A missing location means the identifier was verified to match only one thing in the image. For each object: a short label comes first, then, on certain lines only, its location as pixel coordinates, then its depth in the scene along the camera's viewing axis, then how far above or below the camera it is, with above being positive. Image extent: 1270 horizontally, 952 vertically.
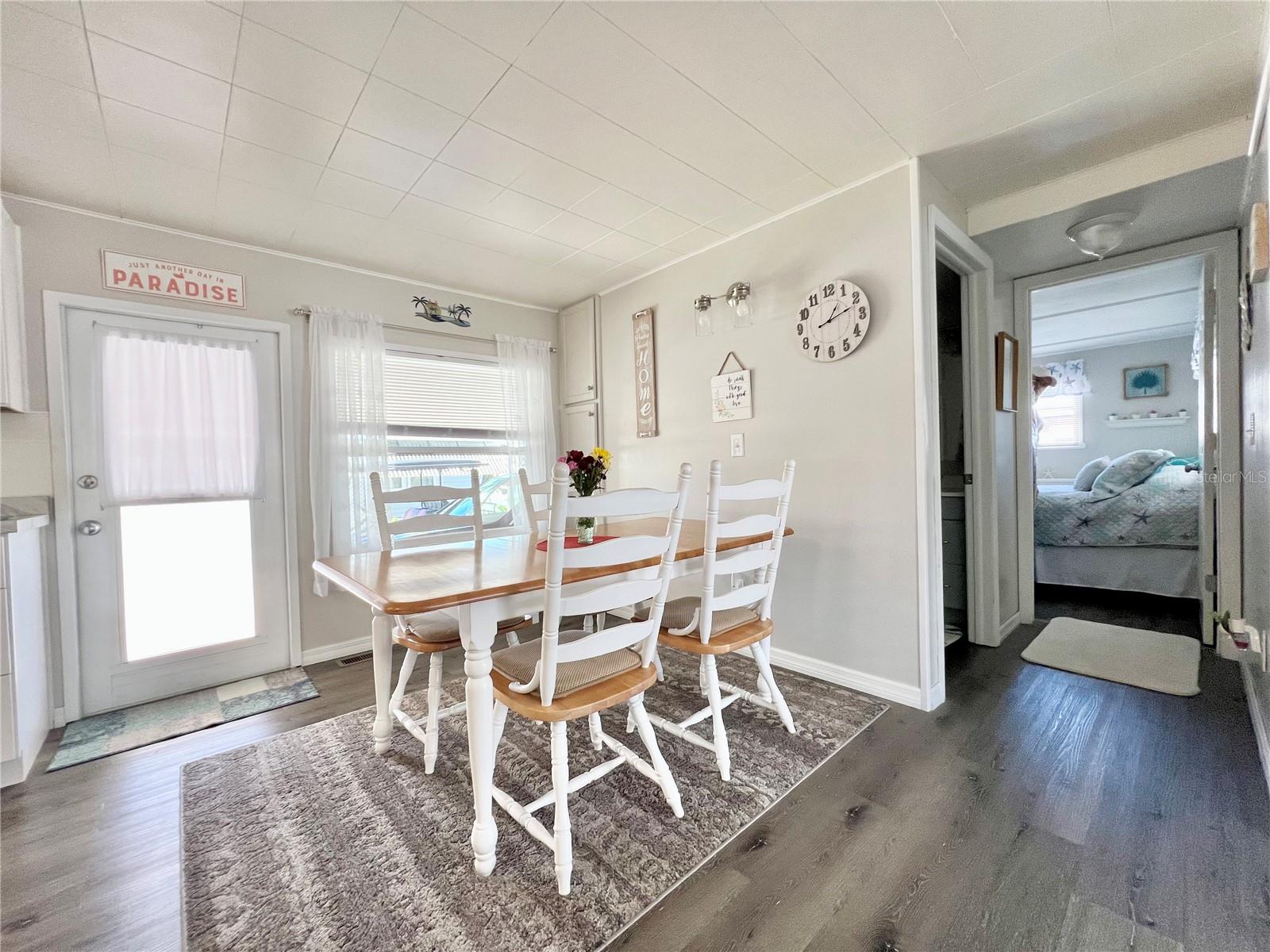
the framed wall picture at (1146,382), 5.82 +0.79
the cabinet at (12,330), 2.03 +0.65
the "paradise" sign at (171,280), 2.49 +1.03
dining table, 1.32 -0.32
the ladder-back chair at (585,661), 1.29 -0.58
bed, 3.44 -0.61
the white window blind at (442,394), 3.41 +0.55
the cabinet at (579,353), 3.90 +0.91
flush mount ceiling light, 2.40 +1.05
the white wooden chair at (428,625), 1.89 -0.59
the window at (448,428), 3.42 +0.31
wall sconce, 2.79 +0.89
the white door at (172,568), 2.44 -0.46
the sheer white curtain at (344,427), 3.01 +0.30
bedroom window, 6.42 +0.41
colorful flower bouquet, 2.04 -0.02
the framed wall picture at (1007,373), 3.02 +0.49
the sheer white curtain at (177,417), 2.50 +0.33
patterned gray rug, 1.25 -1.10
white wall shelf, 5.67 +0.32
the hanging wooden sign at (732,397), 2.89 +0.39
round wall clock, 2.40 +0.68
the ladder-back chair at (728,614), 1.76 -0.59
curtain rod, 3.02 +0.97
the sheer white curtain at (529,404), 3.85 +0.51
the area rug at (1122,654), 2.46 -1.10
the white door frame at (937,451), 2.25 +0.03
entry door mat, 2.15 -1.10
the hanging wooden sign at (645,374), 3.44 +0.62
